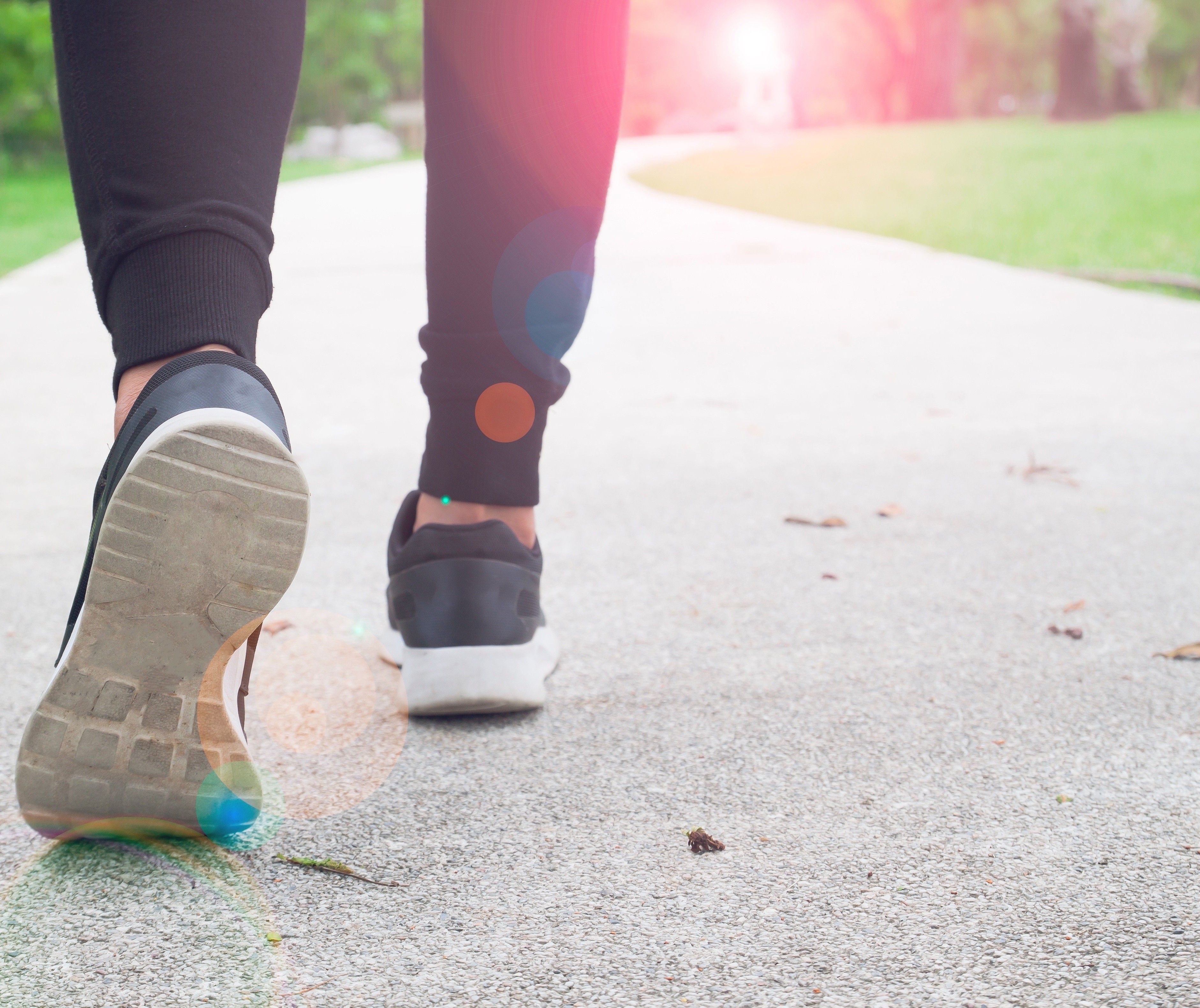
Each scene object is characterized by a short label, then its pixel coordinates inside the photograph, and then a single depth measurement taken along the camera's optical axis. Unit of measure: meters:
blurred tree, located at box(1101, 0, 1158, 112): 27.03
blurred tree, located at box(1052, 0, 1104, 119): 22.23
